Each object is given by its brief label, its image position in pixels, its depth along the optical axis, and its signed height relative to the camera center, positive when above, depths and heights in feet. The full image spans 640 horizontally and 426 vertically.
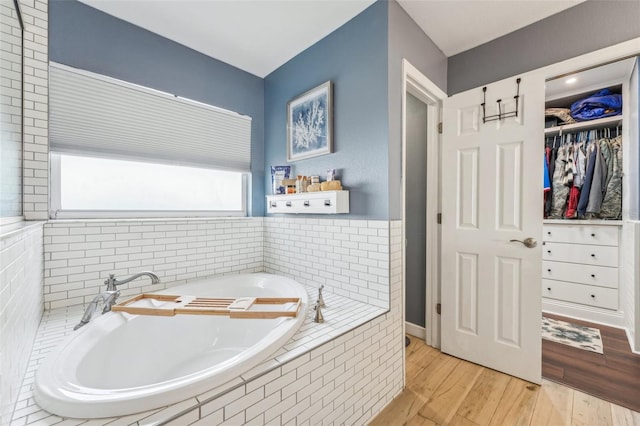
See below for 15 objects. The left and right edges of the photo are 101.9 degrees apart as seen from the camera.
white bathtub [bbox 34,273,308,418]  2.60 -1.98
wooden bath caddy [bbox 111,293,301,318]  4.74 -1.87
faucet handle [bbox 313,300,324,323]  4.72 -1.91
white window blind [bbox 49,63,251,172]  5.45 +2.18
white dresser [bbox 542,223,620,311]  8.34 -1.76
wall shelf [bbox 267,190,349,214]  5.90 +0.24
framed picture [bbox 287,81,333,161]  6.49 +2.38
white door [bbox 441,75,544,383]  5.65 -0.36
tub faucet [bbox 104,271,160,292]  5.00 -1.36
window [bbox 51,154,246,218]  5.71 +0.60
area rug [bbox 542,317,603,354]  7.20 -3.67
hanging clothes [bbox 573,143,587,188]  8.95 +1.66
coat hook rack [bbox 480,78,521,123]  5.82 +2.31
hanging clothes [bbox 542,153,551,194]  9.48 +1.16
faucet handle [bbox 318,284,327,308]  5.01 -1.71
